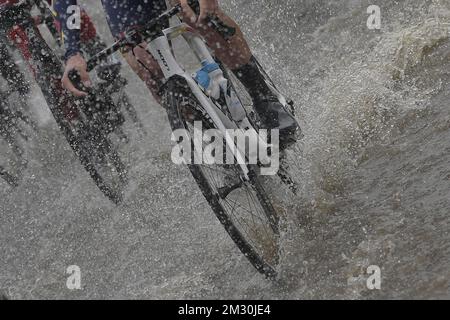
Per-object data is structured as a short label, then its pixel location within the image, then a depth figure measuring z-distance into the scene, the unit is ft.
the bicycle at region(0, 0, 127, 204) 42.34
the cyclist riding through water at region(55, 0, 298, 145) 29.91
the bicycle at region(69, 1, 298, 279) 28.71
